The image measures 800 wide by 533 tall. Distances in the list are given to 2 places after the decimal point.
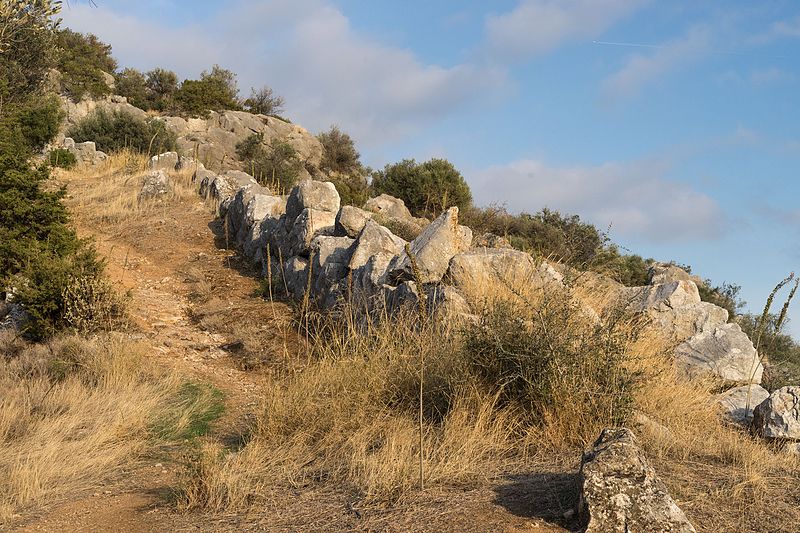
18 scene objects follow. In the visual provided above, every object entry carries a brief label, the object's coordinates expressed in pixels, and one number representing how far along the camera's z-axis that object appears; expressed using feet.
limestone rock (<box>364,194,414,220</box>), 59.20
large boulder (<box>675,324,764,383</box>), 26.27
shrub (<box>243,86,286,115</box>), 136.26
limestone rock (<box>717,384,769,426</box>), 22.27
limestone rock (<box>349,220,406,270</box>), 35.06
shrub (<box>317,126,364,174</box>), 111.34
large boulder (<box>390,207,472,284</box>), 29.40
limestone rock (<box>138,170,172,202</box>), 59.36
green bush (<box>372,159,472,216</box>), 71.67
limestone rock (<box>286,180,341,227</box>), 45.40
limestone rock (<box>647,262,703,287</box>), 52.19
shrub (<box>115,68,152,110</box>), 119.75
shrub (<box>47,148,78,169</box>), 68.08
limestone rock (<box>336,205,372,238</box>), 41.06
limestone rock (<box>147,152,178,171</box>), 68.13
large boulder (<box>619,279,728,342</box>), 29.25
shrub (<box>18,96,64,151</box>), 72.28
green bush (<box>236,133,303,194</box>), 76.74
